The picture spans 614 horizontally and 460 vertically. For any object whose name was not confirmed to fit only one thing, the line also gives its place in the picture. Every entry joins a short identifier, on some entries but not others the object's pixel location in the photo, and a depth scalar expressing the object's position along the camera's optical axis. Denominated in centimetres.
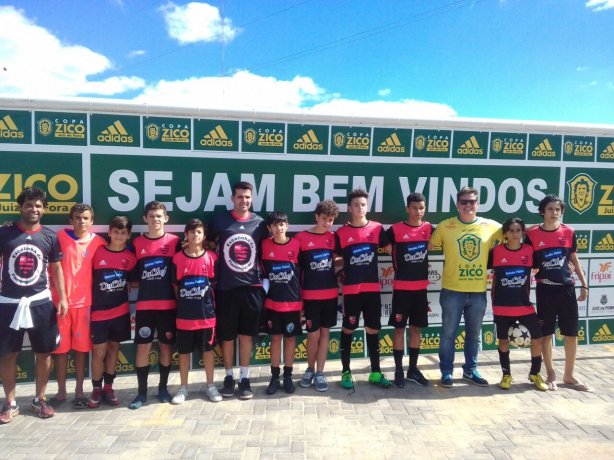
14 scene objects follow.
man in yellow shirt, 431
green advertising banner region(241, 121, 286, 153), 449
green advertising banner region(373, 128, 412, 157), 472
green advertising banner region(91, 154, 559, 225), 433
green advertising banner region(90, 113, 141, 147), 424
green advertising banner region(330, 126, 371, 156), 464
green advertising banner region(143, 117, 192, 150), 432
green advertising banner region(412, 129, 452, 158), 480
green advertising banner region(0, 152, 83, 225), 413
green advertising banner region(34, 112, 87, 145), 414
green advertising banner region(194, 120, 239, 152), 440
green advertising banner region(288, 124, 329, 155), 457
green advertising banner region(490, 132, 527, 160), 494
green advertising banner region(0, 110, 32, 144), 408
